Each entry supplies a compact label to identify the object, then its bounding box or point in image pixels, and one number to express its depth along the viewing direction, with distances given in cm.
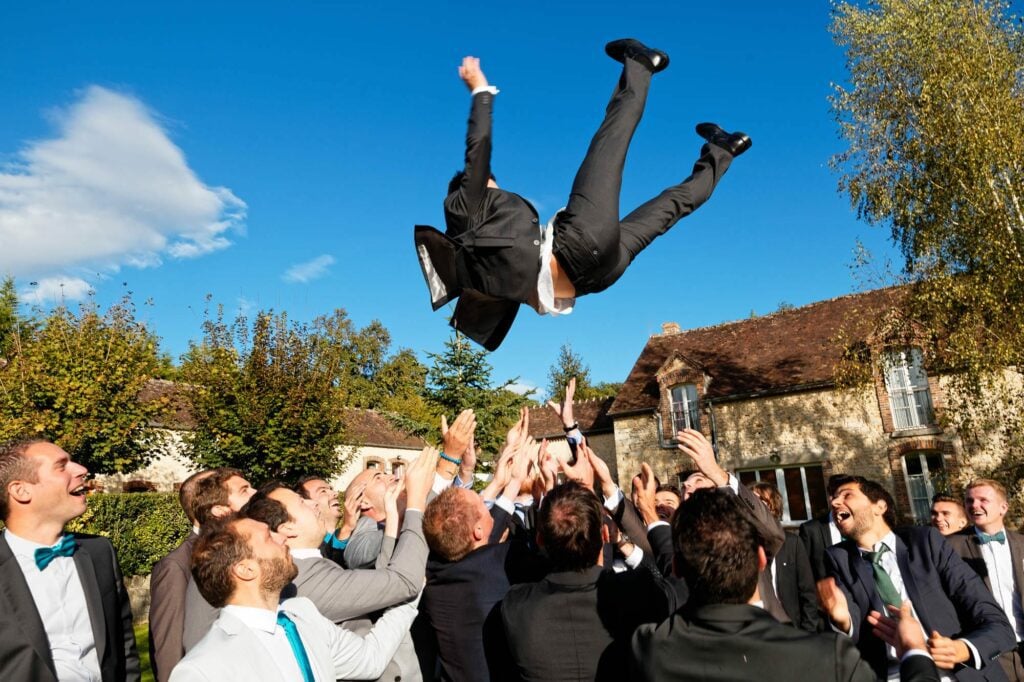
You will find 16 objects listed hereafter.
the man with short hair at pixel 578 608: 266
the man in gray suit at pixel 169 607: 324
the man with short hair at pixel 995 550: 432
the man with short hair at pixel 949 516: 473
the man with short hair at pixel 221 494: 390
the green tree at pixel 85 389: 1492
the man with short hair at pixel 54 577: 299
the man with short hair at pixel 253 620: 218
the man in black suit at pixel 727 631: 201
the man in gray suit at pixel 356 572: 294
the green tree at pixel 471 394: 2303
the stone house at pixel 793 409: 1845
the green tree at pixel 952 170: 1175
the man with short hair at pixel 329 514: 425
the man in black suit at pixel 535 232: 323
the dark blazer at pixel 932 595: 312
